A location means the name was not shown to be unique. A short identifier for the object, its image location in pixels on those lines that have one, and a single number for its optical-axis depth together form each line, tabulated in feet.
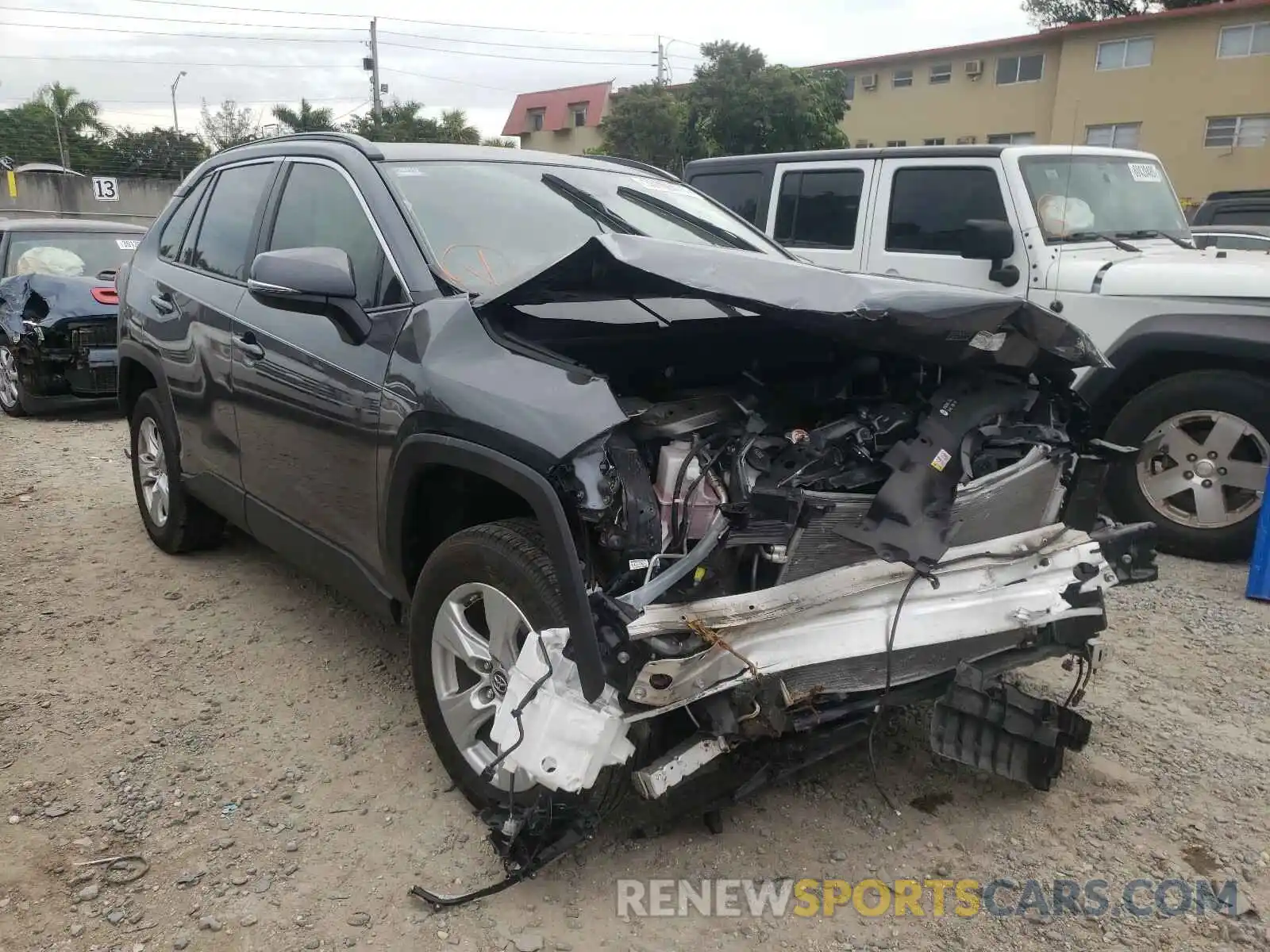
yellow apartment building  81.25
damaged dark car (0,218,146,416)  26.53
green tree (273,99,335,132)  129.29
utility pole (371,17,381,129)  114.62
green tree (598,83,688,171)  90.33
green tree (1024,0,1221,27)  115.14
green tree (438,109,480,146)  127.95
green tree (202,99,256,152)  160.14
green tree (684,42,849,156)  83.61
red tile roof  148.05
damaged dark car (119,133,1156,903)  7.37
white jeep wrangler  15.57
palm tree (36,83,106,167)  148.15
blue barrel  14.24
